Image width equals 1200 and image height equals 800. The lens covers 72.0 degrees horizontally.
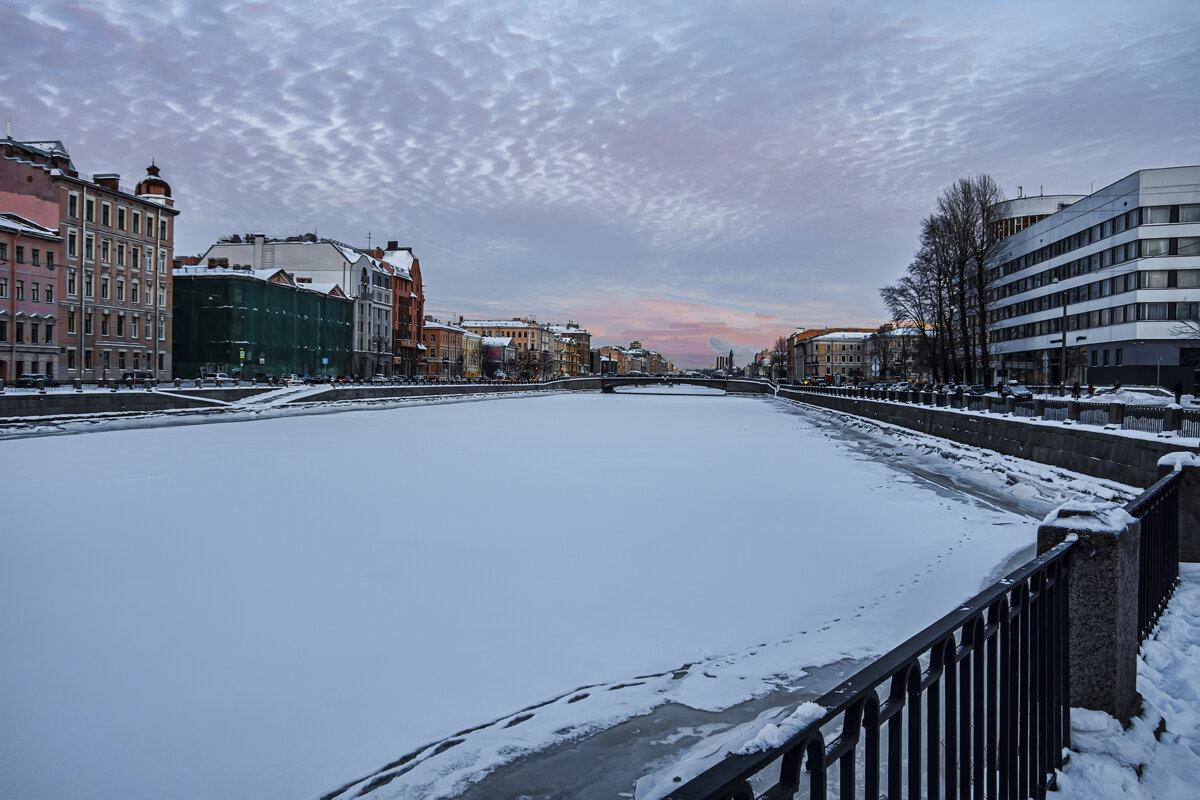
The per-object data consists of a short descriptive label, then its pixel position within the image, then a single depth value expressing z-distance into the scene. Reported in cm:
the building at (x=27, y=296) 5491
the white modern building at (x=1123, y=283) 6112
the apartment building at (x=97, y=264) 6059
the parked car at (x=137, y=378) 5212
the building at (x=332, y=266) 10750
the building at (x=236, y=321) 8275
